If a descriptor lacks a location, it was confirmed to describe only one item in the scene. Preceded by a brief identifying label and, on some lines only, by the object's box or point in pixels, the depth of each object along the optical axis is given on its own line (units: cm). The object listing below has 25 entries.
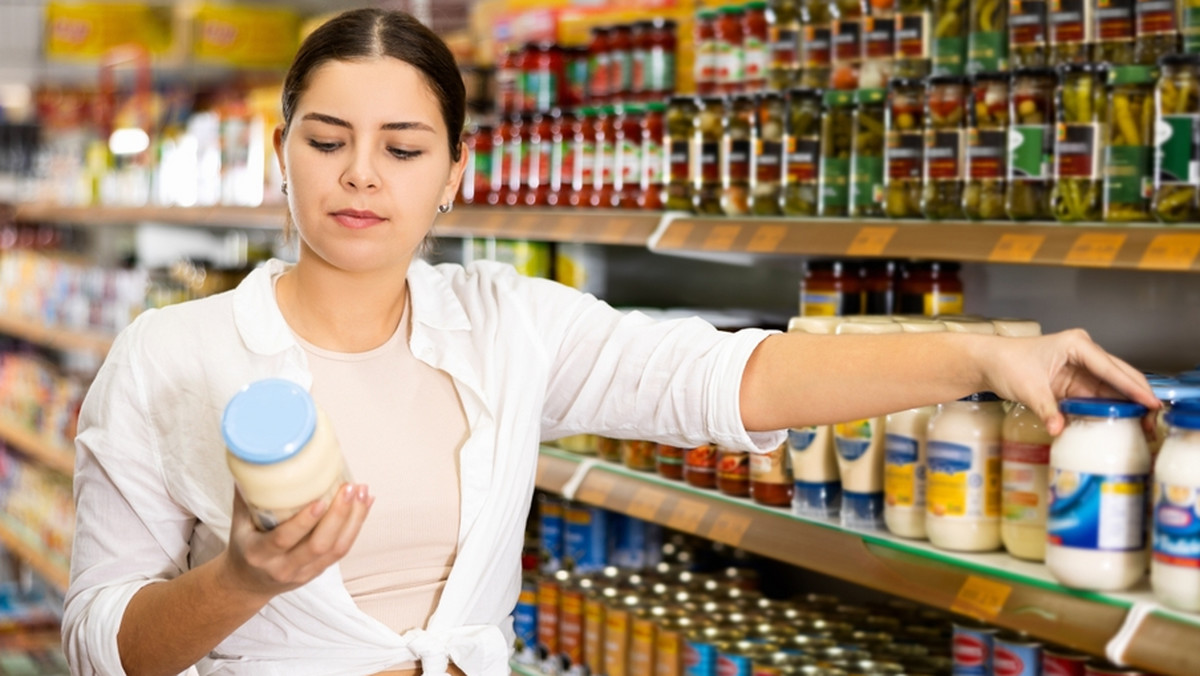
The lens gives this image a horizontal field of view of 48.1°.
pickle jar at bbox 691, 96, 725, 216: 245
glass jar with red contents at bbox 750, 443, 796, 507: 218
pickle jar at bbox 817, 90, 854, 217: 217
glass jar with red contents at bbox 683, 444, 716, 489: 240
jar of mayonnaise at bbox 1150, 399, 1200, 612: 142
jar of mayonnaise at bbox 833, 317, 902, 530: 197
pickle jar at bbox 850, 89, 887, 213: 211
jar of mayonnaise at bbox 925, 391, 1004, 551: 173
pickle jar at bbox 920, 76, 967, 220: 195
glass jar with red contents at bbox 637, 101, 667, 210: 267
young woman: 149
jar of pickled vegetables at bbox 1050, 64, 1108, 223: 177
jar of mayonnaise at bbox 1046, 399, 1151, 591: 148
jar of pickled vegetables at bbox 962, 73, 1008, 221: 189
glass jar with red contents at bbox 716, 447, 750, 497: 229
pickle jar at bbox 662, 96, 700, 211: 253
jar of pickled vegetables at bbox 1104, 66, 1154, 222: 171
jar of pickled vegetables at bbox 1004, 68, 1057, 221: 184
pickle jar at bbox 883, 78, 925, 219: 202
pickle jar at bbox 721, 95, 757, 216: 238
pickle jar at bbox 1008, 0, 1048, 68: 194
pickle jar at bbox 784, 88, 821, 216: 222
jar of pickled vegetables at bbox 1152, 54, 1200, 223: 164
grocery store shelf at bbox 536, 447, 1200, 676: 149
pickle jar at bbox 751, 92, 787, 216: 229
